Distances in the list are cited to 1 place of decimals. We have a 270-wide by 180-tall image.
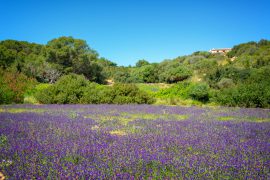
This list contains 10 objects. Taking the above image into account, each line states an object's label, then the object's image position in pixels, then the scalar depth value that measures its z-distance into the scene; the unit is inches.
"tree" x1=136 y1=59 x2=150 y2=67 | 3881.9
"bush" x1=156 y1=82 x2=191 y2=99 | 866.1
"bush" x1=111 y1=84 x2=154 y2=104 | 728.3
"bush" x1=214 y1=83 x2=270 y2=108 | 638.5
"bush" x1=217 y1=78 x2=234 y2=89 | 1001.0
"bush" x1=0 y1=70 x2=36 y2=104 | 668.1
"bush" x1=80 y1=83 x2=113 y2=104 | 727.7
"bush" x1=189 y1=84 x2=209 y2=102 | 794.2
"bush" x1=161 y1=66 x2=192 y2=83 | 1903.3
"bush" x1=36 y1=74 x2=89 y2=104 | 705.6
